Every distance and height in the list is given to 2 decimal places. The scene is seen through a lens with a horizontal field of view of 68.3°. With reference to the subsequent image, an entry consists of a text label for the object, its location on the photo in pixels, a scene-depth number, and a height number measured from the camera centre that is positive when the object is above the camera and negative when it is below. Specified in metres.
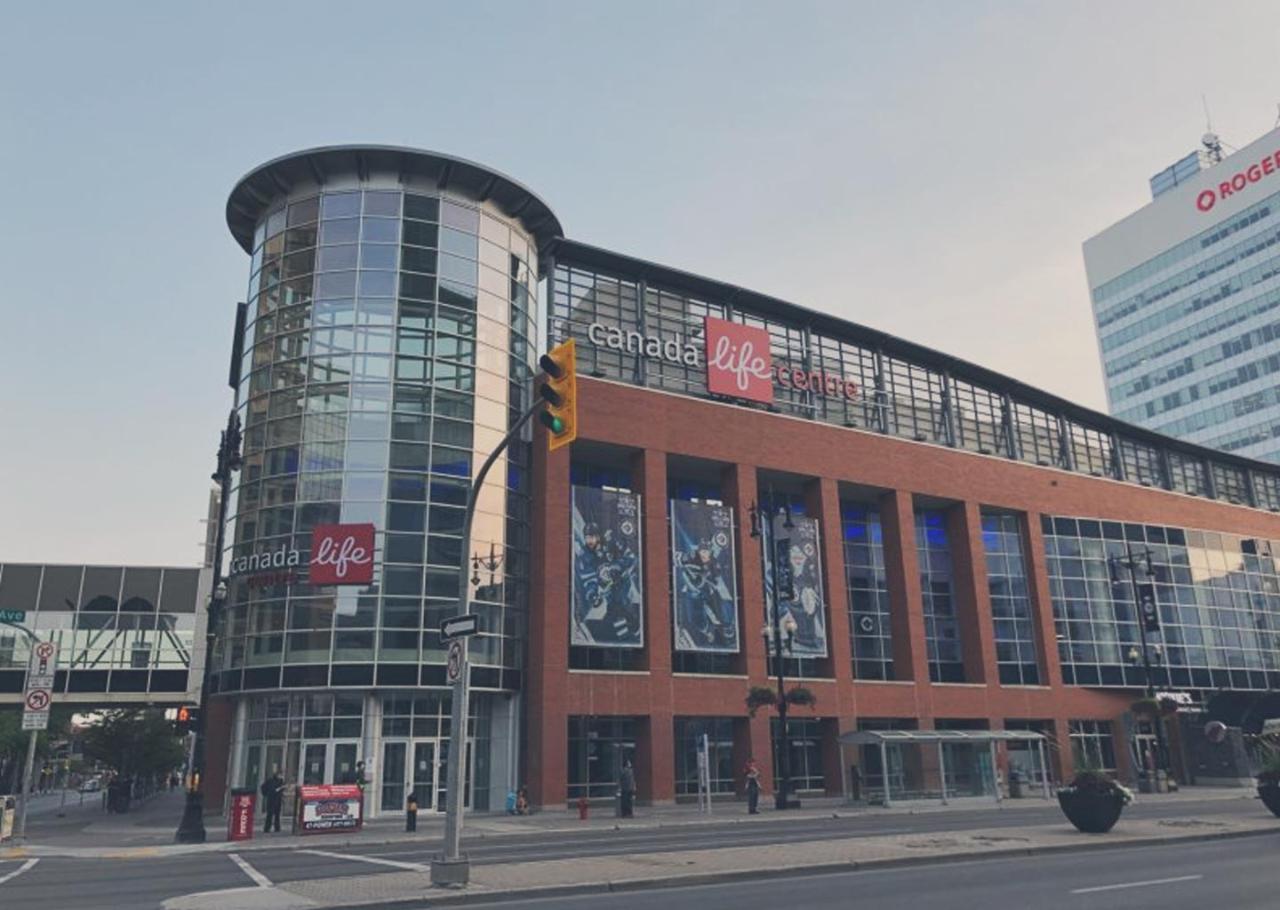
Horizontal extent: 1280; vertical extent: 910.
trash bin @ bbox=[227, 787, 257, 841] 27.48 -2.05
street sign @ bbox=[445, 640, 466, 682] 16.20 +1.23
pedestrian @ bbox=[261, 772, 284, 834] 30.19 -1.76
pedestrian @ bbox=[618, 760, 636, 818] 33.22 -2.09
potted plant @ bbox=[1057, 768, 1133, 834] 21.38 -1.66
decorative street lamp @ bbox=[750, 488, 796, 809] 35.75 +4.26
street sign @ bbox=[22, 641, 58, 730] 28.42 +1.85
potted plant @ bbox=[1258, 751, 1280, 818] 23.80 -1.56
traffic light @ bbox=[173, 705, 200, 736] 29.25 +0.73
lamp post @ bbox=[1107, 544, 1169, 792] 47.50 +5.24
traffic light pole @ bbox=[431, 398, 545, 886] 14.73 -0.47
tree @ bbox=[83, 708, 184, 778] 52.38 +0.36
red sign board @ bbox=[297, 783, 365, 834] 28.84 -2.00
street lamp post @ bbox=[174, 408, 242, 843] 27.27 +2.28
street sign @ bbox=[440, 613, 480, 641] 16.12 +1.86
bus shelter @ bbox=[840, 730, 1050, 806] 39.41 -1.49
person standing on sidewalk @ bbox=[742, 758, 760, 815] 34.66 -2.16
